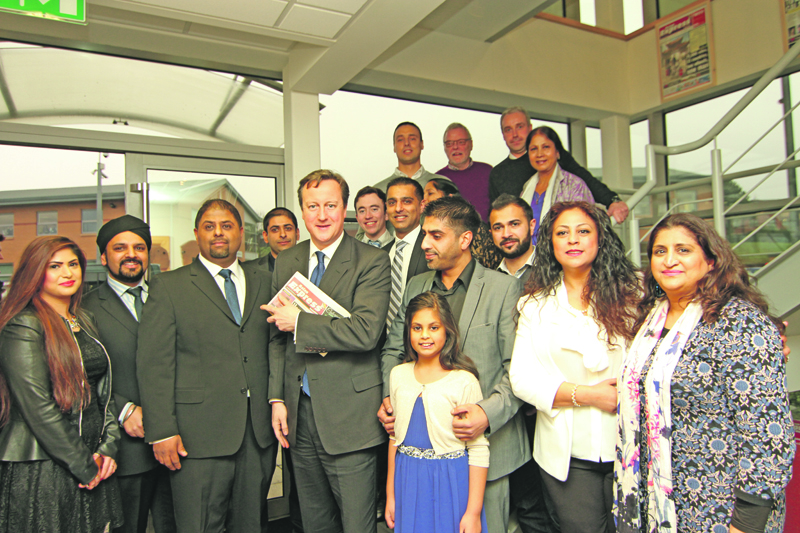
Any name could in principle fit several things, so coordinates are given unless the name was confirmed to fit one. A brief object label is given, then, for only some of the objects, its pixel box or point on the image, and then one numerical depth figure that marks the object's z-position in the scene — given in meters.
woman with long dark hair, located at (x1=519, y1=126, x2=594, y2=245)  3.29
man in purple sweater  4.10
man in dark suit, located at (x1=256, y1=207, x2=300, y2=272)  3.54
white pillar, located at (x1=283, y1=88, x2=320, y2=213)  4.34
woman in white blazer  1.93
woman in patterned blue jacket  1.46
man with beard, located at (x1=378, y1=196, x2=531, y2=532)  2.06
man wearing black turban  2.38
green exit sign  2.47
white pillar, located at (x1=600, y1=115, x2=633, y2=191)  6.13
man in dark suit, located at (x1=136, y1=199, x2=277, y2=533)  2.24
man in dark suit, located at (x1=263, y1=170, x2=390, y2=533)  2.16
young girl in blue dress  2.03
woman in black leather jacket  1.98
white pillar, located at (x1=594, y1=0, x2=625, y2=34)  6.21
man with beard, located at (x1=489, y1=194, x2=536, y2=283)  2.69
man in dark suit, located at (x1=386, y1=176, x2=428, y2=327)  2.86
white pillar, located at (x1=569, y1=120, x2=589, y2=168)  6.30
